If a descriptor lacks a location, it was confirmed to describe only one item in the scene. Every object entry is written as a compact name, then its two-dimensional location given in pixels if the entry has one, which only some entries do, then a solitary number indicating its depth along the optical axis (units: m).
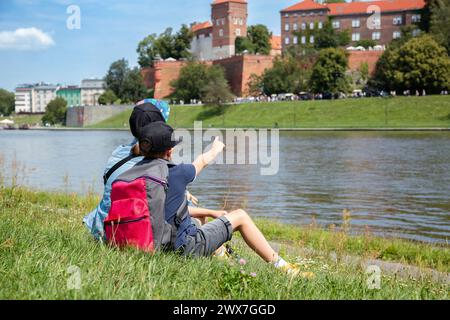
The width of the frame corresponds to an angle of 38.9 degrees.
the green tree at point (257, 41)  83.50
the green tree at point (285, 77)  65.50
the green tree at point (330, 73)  59.05
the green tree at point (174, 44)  91.00
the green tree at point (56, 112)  90.94
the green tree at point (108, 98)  86.28
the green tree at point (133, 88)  85.56
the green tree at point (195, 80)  71.94
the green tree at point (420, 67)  52.47
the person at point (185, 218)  3.69
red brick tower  84.19
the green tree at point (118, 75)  87.44
